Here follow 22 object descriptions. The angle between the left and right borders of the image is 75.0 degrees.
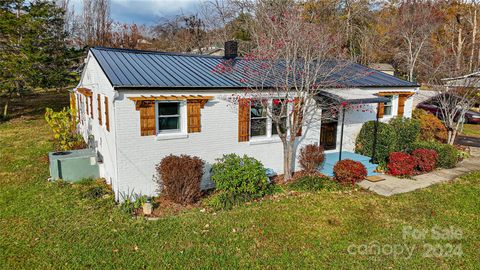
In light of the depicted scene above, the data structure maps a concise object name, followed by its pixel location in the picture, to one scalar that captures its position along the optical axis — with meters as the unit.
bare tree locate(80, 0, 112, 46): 30.99
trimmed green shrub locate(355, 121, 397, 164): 11.81
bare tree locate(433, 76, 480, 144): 13.75
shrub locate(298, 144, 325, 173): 11.02
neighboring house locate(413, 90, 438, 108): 26.84
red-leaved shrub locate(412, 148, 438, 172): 10.99
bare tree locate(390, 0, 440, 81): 32.66
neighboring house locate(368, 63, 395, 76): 31.23
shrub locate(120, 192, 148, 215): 8.06
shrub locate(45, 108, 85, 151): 12.78
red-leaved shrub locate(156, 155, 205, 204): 8.34
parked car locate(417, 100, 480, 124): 22.29
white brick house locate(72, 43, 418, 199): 8.61
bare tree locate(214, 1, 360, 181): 9.52
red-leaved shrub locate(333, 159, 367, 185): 9.84
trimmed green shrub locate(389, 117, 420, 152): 11.97
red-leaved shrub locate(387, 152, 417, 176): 10.56
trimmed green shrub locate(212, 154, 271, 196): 8.65
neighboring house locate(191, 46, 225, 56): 20.80
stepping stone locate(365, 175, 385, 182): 10.21
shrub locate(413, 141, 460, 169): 11.47
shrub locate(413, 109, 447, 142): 14.78
